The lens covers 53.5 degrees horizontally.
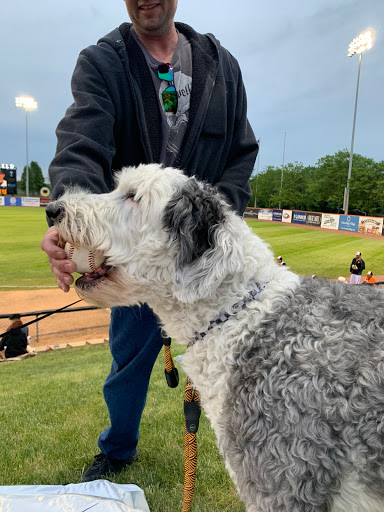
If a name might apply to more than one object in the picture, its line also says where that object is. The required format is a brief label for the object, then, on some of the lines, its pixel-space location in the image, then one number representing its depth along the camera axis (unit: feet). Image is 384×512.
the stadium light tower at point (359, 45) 159.23
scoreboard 253.94
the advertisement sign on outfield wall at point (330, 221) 145.28
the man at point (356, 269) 63.72
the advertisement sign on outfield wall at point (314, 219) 155.33
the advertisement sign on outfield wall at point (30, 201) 241.76
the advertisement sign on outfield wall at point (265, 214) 188.96
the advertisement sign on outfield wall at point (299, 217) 164.26
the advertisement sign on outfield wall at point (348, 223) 137.49
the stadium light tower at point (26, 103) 254.96
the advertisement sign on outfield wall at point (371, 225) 126.77
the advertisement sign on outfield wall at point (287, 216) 173.74
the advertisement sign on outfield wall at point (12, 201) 239.91
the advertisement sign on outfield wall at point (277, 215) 180.79
